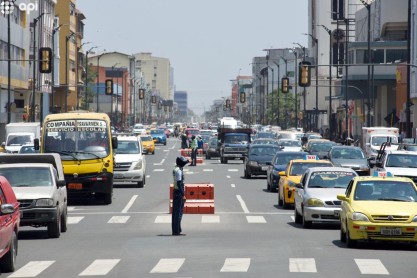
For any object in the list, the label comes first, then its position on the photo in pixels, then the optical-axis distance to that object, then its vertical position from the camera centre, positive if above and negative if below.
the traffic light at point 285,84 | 101.19 +1.45
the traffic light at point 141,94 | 179.50 +1.08
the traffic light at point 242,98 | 173.12 +0.55
